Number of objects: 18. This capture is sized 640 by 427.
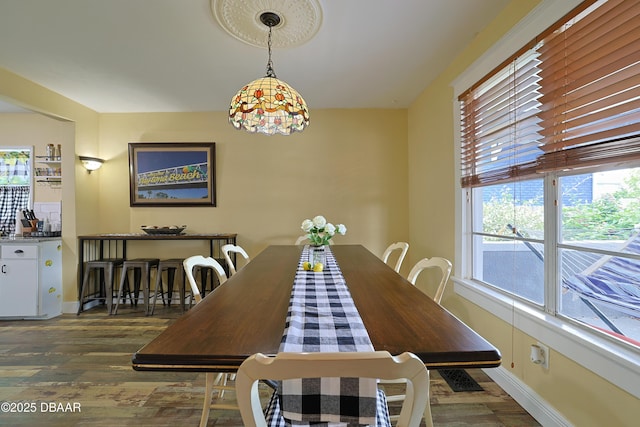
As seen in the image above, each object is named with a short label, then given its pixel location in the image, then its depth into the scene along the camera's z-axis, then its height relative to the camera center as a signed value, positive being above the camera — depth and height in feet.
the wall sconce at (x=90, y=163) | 11.74 +2.05
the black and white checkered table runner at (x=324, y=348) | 2.02 -1.25
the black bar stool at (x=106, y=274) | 11.30 -2.43
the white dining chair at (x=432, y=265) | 4.88 -1.03
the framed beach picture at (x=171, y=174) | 12.65 +1.68
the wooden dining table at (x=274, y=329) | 2.55 -1.26
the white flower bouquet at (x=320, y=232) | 6.64 -0.46
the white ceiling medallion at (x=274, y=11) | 5.65 +4.08
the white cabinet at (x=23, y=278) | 10.48 -2.38
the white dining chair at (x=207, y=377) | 4.93 -2.86
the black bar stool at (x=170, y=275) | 11.07 -2.60
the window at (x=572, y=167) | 3.96 +0.74
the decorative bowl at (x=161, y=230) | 11.80 -0.72
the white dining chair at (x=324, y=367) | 1.88 -1.02
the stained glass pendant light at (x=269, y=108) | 5.27 +1.95
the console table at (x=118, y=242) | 11.43 -1.30
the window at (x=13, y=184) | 12.61 +1.25
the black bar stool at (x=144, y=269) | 11.24 -2.24
